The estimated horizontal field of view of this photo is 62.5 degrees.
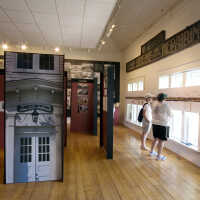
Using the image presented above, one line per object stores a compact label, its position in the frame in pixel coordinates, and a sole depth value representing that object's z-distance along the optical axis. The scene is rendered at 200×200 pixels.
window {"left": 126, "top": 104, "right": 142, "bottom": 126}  7.28
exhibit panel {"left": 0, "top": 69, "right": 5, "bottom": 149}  4.18
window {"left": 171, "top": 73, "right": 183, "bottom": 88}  4.36
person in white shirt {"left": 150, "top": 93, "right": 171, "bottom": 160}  3.68
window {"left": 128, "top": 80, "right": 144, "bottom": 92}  6.89
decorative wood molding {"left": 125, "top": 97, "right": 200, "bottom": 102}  3.57
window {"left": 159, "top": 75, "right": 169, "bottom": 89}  4.96
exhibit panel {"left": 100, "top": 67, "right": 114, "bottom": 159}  3.80
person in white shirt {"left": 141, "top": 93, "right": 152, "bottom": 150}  4.28
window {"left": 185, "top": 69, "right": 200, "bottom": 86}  3.80
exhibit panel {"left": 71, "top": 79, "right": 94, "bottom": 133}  6.70
